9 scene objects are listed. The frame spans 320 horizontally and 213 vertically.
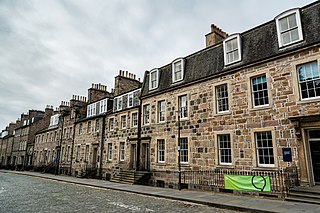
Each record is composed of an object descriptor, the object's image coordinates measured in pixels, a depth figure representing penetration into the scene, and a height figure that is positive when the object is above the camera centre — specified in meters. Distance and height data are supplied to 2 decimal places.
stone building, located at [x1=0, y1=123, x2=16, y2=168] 58.73 +2.39
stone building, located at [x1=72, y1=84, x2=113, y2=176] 26.77 +2.55
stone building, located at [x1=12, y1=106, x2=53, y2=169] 48.12 +4.16
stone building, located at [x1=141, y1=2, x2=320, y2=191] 11.25 +3.08
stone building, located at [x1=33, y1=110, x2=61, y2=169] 37.86 +1.75
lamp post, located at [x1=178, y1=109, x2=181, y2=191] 14.98 -0.11
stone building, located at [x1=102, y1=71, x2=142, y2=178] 22.00 +2.61
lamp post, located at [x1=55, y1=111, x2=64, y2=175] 35.25 +1.31
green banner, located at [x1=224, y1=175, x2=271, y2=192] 11.40 -1.40
